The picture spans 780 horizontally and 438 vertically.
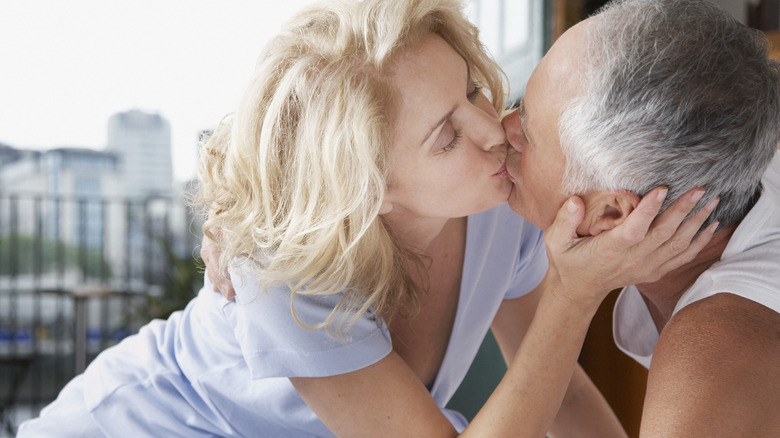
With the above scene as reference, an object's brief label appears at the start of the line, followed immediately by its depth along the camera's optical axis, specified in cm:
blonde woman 104
